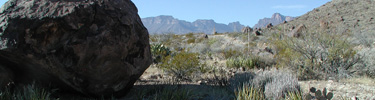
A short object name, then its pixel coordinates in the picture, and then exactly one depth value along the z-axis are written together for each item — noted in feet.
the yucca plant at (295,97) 12.58
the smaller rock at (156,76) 24.70
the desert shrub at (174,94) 14.17
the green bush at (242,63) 29.99
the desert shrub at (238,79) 17.53
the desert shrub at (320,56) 22.84
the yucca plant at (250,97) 13.17
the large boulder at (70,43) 11.71
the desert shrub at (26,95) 11.60
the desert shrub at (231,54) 38.60
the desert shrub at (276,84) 14.23
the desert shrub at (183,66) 23.94
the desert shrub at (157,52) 33.67
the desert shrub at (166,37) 83.67
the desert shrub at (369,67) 22.34
